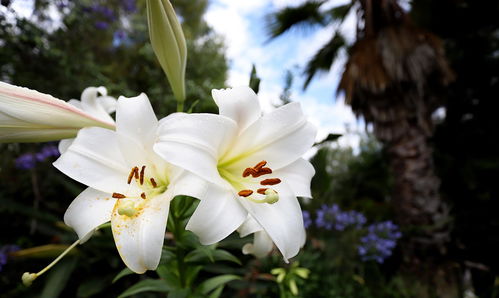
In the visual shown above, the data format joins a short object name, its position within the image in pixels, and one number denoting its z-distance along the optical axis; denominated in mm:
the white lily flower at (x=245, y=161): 384
